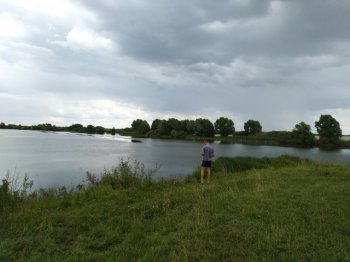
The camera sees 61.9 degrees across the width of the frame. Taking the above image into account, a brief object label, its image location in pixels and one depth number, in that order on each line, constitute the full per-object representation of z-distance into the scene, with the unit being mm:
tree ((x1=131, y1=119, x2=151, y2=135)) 134500
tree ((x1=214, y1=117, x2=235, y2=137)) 124125
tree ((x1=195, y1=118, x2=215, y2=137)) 118500
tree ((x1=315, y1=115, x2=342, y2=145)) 90250
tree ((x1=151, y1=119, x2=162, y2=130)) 132075
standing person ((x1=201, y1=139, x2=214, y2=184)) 13555
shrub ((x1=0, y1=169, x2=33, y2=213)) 8698
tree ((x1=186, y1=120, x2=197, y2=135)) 118575
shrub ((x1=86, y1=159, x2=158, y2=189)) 11227
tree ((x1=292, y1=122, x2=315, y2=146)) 90312
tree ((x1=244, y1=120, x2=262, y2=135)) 125312
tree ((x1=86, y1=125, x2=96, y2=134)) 167500
